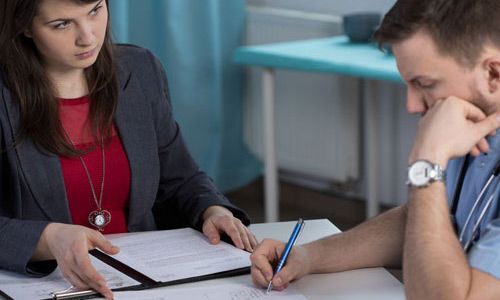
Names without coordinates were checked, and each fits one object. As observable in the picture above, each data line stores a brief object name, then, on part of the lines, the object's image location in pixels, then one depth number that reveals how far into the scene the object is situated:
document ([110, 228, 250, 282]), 3.29
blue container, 5.75
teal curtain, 6.19
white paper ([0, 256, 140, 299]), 3.21
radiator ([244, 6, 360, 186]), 6.41
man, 2.98
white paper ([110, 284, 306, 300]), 3.16
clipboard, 3.19
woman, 3.63
